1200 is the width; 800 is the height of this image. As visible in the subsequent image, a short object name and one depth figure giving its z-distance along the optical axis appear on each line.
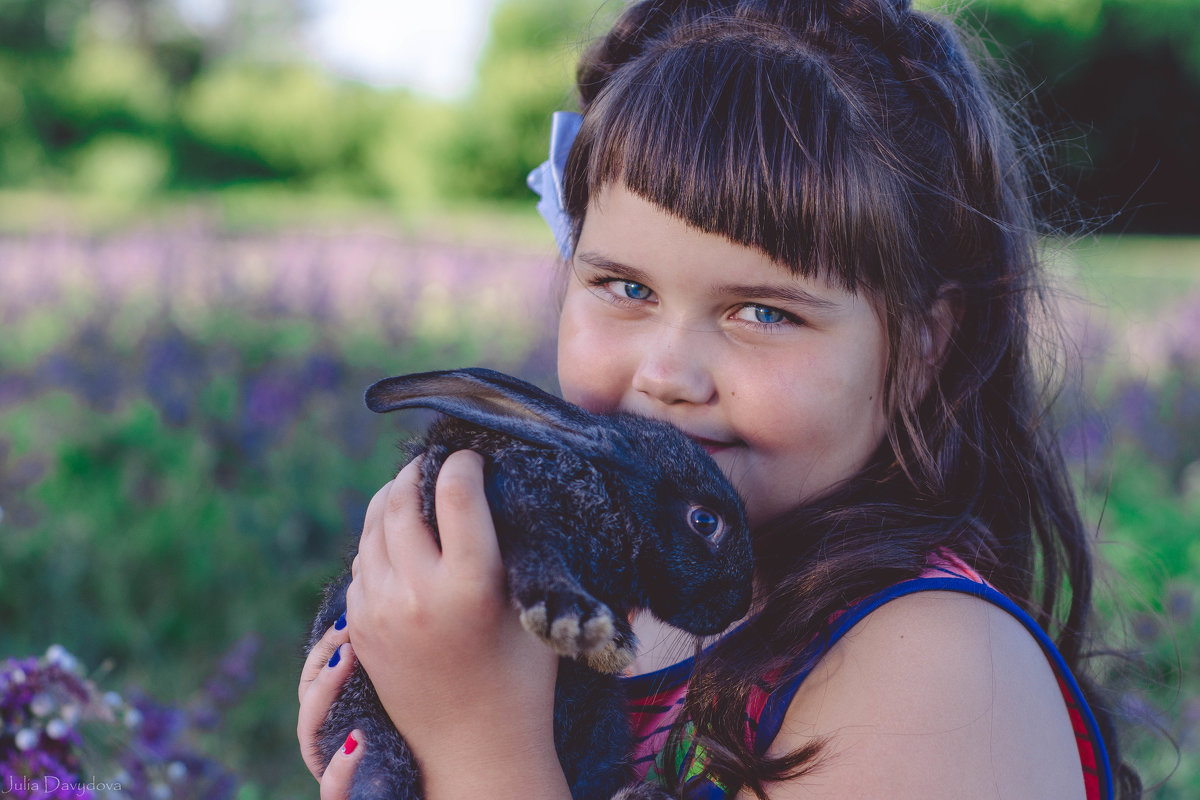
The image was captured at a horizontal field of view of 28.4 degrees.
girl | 0.80
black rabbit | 0.79
